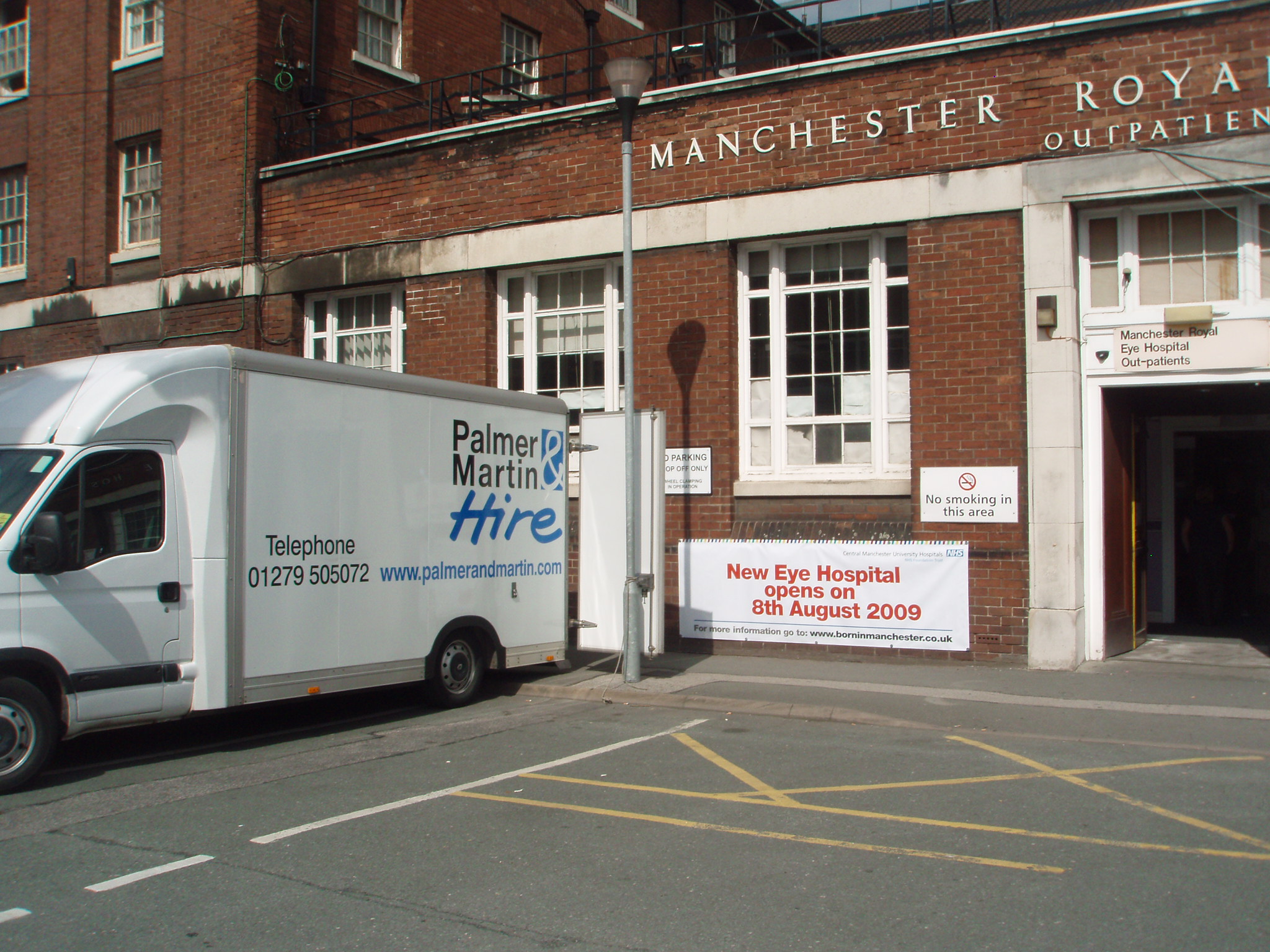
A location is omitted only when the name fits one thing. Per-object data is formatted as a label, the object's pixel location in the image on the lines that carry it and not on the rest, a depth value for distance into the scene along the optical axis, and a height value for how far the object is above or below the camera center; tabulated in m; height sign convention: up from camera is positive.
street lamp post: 10.41 +1.51
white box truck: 7.13 -0.10
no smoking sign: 11.23 +0.29
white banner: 11.47 -0.76
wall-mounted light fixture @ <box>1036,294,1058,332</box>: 11.02 +2.06
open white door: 11.05 -0.04
